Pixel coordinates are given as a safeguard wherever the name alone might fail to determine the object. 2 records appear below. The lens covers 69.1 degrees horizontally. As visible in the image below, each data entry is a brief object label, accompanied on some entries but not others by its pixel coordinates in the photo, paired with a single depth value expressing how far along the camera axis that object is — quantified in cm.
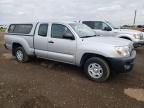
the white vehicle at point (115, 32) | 558
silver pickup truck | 290
